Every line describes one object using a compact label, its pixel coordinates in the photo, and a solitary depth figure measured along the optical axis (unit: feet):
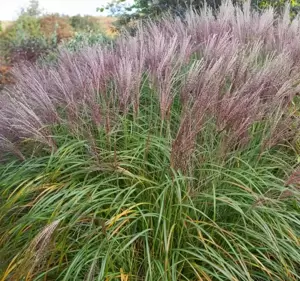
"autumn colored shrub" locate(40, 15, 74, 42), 34.83
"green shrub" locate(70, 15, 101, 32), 44.29
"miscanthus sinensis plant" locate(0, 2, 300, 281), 5.62
